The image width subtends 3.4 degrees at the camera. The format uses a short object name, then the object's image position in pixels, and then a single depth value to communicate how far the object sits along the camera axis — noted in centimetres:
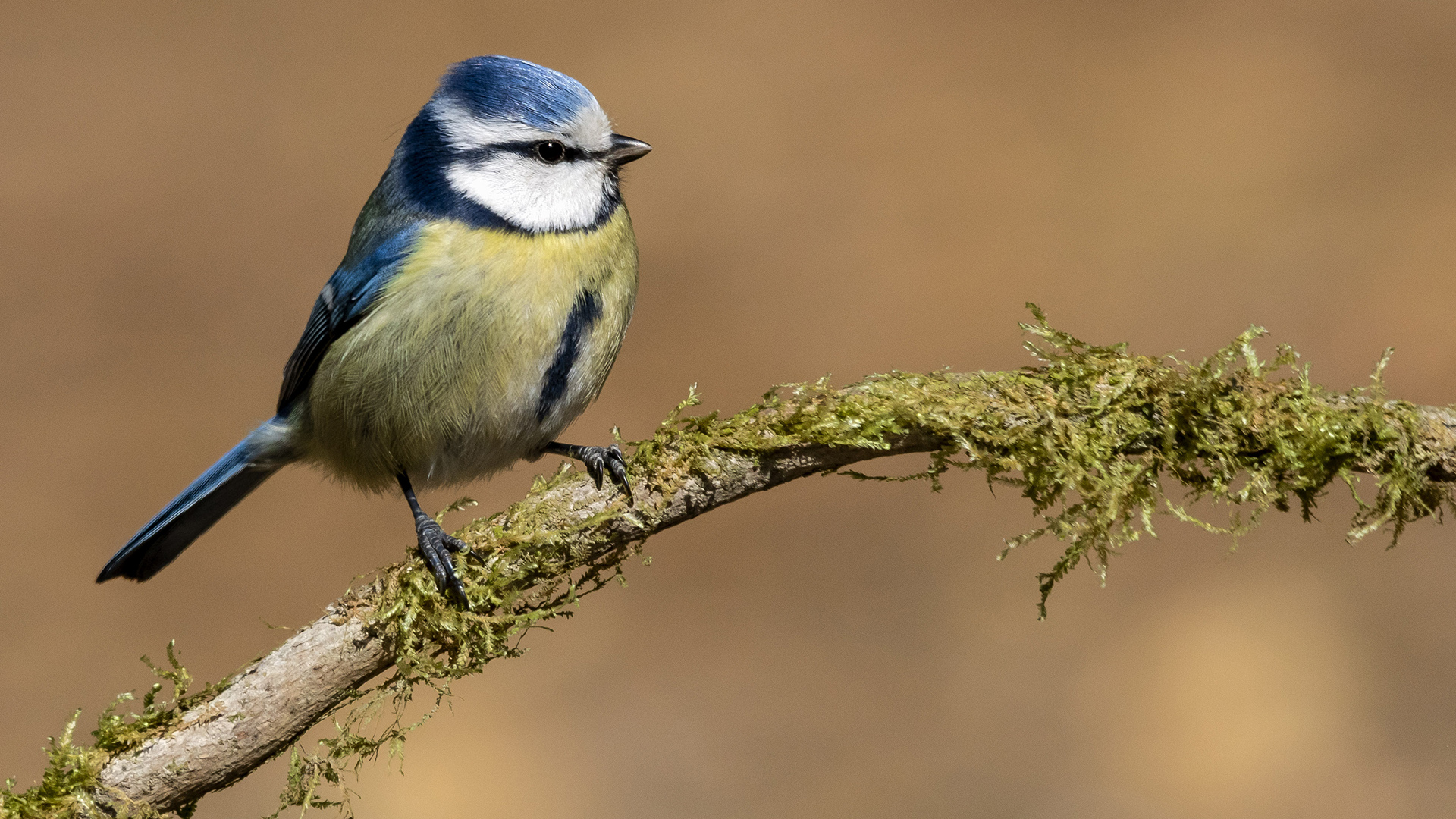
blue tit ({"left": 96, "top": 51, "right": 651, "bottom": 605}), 357
